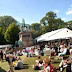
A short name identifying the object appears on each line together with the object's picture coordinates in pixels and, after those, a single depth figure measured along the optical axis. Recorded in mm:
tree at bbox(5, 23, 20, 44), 26365
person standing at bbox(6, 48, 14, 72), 5580
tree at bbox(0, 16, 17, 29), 34537
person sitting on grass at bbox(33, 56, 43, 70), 6262
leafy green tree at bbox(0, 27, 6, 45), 27035
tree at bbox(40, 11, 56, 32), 34036
